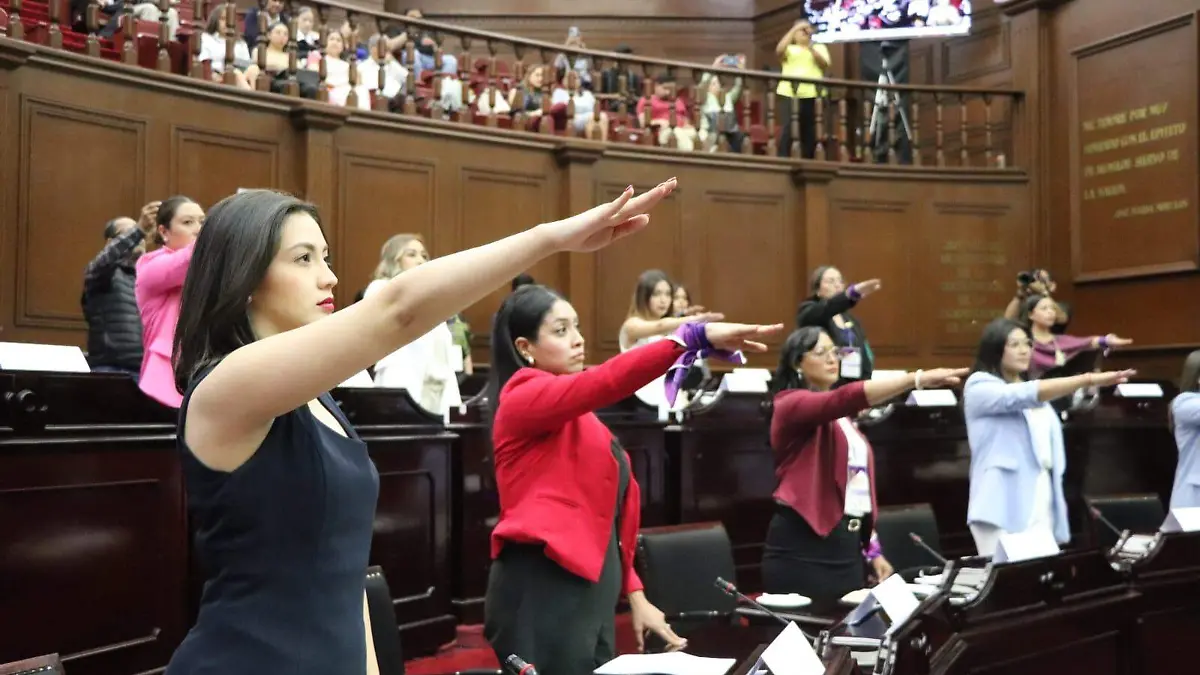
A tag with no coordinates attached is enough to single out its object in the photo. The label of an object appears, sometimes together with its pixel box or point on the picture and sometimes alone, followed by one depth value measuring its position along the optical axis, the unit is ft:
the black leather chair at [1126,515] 15.19
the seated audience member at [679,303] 18.02
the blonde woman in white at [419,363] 15.93
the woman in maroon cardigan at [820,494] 10.78
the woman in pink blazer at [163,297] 11.17
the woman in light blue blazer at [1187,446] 15.25
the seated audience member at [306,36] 23.08
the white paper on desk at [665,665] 6.71
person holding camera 23.09
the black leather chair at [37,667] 4.20
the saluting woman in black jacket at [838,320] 18.10
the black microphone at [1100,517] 14.49
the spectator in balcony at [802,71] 29.43
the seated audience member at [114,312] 13.56
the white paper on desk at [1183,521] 12.09
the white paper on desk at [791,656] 5.01
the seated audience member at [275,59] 22.11
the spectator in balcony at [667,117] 27.91
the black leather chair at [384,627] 7.18
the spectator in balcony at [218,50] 21.76
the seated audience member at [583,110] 26.53
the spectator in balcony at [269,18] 22.45
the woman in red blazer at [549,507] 7.44
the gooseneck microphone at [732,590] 8.23
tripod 29.99
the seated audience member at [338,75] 23.25
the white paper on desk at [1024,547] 9.75
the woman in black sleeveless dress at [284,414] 3.48
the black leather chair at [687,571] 10.36
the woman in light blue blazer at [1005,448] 13.97
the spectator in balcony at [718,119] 28.71
